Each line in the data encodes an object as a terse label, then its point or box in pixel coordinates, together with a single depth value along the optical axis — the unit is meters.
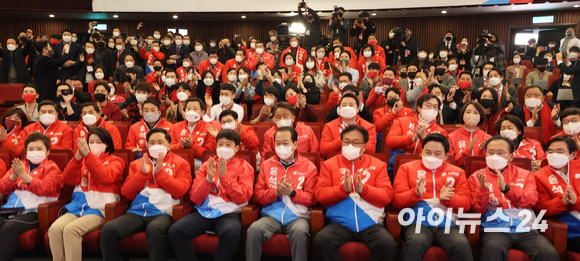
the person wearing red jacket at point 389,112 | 4.17
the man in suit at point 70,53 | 7.34
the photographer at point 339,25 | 8.70
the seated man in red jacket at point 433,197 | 2.47
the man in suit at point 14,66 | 7.79
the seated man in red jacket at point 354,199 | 2.54
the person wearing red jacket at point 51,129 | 3.80
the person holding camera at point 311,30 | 8.30
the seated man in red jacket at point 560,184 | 2.62
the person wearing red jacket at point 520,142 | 3.10
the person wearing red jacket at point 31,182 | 2.92
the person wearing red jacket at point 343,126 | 3.48
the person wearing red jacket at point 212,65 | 7.02
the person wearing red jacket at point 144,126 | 3.79
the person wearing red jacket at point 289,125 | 3.53
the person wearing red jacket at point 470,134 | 3.35
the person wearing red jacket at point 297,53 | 7.11
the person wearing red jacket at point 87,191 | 2.76
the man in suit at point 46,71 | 6.37
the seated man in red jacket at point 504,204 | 2.46
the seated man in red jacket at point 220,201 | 2.68
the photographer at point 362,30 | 8.51
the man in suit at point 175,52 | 8.37
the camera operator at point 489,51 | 6.64
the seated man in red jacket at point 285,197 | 2.61
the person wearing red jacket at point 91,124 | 3.70
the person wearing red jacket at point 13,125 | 3.84
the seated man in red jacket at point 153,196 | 2.70
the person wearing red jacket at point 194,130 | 3.72
